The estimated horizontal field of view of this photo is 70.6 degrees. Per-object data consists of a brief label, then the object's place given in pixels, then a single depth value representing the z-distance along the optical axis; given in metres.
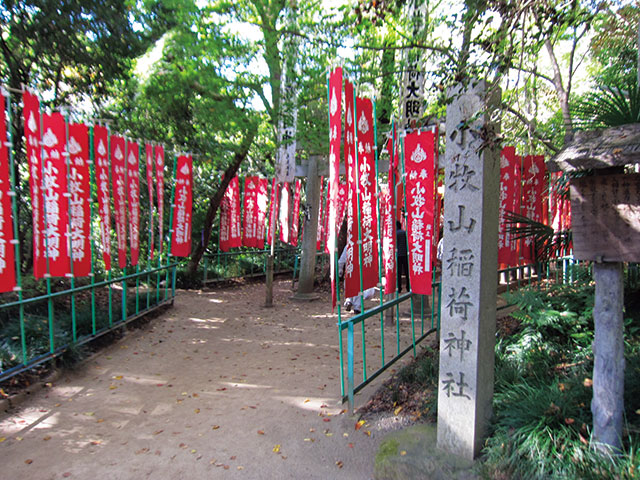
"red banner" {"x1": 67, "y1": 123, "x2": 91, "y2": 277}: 6.00
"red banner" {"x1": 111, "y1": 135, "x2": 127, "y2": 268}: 7.25
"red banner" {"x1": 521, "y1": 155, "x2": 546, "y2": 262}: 7.96
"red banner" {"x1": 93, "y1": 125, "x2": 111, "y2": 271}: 6.69
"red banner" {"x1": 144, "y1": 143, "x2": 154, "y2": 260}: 8.26
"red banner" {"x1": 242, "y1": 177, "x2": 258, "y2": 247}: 13.51
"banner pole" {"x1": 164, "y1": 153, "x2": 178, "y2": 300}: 9.39
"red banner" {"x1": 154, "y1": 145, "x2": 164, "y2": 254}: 8.41
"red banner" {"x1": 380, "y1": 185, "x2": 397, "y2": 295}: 6.11
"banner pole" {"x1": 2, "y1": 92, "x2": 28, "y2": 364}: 4.57
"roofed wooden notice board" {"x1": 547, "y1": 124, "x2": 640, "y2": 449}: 2.80
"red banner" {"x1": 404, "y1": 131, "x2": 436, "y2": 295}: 5.61
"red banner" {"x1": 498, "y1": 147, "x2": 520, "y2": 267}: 7.44
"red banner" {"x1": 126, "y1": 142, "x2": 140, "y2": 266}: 7.64
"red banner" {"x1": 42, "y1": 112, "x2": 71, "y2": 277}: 5.46
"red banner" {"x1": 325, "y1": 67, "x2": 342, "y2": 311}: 4.25
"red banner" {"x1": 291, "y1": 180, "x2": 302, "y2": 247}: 15.04
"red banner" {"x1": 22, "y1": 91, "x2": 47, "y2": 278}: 5.13
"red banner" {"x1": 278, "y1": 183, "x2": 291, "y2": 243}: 13.54
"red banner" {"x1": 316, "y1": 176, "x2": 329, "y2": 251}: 14.22
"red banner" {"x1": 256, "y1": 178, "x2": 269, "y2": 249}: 13.60
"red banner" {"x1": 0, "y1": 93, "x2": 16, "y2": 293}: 4.41
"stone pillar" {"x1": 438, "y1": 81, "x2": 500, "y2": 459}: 3.34
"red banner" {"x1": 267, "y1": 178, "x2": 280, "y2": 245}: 11.16
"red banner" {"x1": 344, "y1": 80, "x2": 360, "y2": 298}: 4.49
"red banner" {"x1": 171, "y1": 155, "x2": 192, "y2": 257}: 9.49
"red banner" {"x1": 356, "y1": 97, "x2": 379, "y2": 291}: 4.80
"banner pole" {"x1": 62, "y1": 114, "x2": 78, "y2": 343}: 5.68
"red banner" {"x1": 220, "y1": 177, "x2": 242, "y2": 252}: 12.99
